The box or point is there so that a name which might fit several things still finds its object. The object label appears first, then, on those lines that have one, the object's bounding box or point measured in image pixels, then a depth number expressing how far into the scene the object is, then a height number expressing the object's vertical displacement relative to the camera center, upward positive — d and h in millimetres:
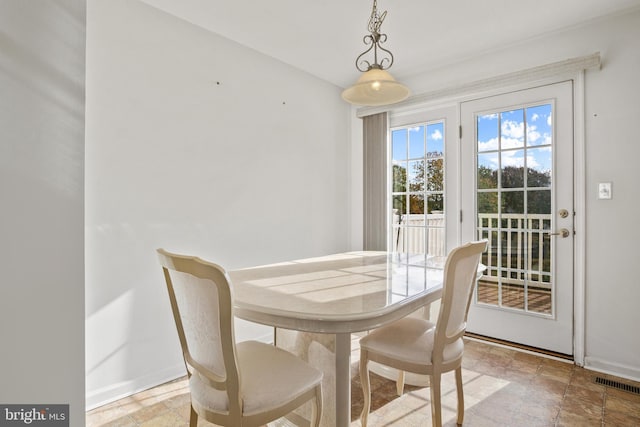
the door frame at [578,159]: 2500 +375
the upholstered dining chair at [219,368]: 1085 -560
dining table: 1187 -360
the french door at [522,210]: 2629 -5
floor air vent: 2172 -1169
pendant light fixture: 1851 +696
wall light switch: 2406 +134
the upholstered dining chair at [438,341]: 1463 -645
